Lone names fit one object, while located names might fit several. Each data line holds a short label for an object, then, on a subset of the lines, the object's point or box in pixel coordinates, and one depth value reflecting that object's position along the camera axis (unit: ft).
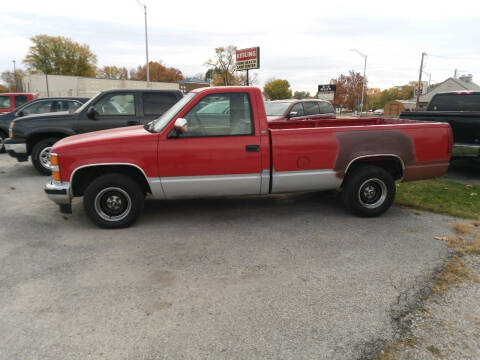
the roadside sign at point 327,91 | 96.51
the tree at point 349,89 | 248.93
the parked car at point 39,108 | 36.50
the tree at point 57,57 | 201.36
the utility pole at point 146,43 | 87.51
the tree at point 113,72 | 271.28
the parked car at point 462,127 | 24.75
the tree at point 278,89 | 277.85
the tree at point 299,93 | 372.72
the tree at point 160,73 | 263.70
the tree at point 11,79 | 258.78
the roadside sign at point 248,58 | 85.40
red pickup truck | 15.56
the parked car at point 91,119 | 26.12
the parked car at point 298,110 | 36.26
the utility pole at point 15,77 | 245.24
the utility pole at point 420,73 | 158.42
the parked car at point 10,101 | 46.21
